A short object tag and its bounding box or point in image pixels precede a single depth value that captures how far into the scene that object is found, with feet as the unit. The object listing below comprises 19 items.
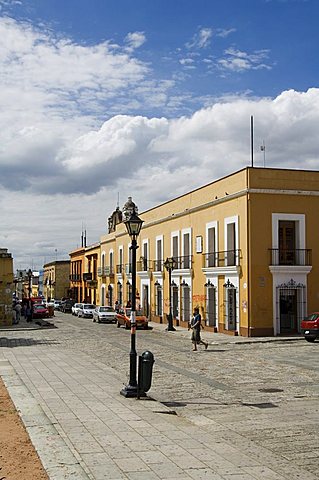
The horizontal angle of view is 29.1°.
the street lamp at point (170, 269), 107.76
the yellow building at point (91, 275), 212.64
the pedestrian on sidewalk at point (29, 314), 138.00
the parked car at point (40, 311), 151.85
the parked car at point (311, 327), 79.46
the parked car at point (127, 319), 115.75
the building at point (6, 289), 120.57
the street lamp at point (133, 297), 41.01
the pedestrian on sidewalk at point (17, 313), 132.36
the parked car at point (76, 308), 175.24
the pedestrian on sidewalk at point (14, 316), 126.00
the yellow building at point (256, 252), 88.99
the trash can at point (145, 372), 40.19
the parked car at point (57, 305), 220.64
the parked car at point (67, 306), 203.31
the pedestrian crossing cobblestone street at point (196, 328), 72.13
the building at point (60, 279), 294.87
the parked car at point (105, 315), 138.62
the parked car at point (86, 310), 164.86
